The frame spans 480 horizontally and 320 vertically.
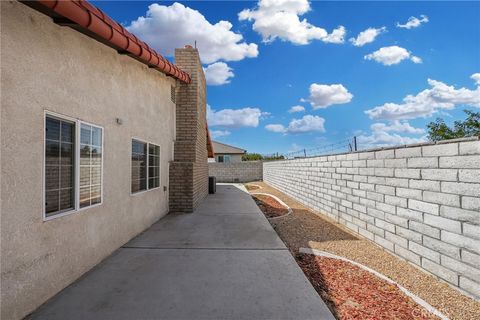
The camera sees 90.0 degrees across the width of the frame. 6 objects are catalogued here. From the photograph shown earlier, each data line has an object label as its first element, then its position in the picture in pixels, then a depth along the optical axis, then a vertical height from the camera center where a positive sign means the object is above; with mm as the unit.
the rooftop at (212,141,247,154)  39053 +2929
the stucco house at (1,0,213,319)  2504 +370
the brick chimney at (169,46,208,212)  8031 +956
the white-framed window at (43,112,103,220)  3082 +55
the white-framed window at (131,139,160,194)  5645 +45
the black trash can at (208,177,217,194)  13438 -1076
